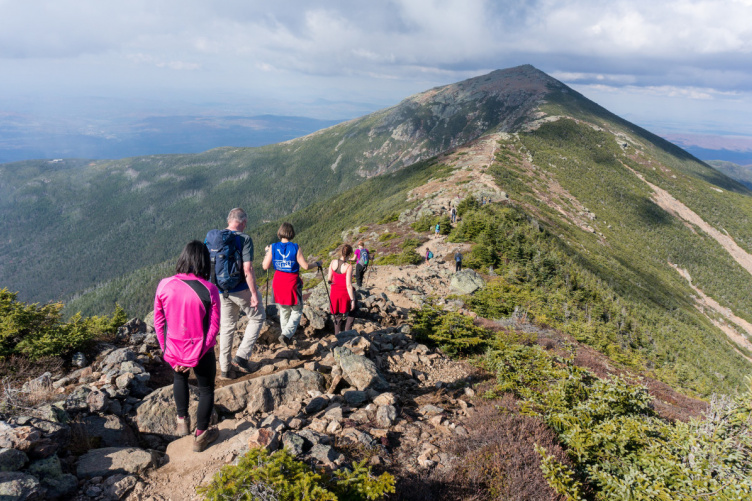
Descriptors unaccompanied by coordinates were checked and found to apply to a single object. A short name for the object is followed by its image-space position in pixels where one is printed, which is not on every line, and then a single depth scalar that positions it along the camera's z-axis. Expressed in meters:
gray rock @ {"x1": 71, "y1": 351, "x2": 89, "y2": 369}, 6.18
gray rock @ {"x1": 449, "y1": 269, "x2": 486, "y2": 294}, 15.40
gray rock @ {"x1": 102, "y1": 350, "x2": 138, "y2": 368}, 5.97
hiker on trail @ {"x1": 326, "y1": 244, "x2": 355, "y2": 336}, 7.96
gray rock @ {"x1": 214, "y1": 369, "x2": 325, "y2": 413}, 5.32
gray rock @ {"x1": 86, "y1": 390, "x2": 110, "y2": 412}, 4.59
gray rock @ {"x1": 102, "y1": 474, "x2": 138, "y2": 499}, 3.48
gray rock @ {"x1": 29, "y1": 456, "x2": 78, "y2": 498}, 3.28
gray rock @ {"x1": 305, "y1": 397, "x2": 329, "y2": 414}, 5.47
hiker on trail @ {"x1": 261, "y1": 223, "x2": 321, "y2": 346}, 6.78
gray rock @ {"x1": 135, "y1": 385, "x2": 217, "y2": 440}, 4.80
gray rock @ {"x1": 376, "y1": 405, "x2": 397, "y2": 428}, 5.05
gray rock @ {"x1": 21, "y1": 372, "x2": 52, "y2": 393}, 5.00
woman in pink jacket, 4.21
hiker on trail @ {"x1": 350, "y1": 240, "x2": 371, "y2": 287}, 13.70
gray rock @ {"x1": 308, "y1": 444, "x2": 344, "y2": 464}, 3.83
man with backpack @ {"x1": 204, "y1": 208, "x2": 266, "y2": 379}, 5.79
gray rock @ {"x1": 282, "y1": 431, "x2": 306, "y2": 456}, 3.85
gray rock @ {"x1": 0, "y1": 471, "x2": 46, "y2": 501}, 2.82
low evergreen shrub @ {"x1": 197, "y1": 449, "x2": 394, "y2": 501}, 2.78
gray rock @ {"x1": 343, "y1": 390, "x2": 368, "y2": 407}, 5.67
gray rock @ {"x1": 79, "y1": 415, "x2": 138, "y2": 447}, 4.31
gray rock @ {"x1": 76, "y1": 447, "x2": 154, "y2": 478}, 3.70
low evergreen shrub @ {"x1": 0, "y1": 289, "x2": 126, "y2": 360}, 5.84
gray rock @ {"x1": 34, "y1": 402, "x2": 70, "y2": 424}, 3.95
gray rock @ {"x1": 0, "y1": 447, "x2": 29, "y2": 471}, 3.06
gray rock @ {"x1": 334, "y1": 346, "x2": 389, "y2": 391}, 6.27
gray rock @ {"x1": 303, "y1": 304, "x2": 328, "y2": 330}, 8.98
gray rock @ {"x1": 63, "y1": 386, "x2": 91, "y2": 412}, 4.43
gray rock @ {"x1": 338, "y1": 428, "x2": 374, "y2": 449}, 4.46
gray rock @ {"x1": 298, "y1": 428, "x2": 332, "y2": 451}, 4.11
